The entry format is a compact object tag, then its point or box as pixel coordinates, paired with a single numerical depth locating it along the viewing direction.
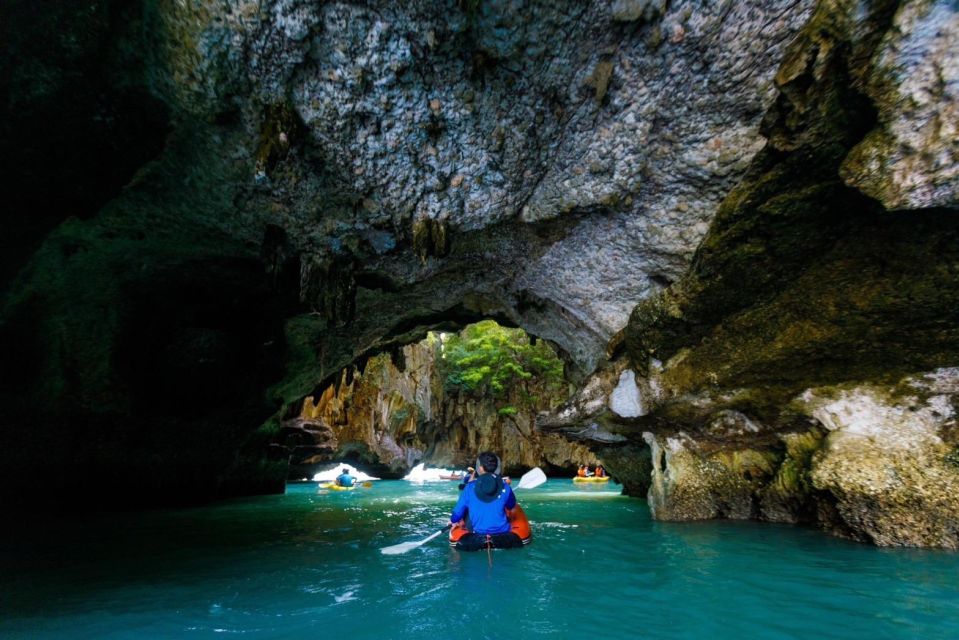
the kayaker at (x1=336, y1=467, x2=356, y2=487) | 21.61
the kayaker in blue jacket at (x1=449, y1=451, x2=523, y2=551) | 7.01
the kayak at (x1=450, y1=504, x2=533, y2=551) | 7.29
